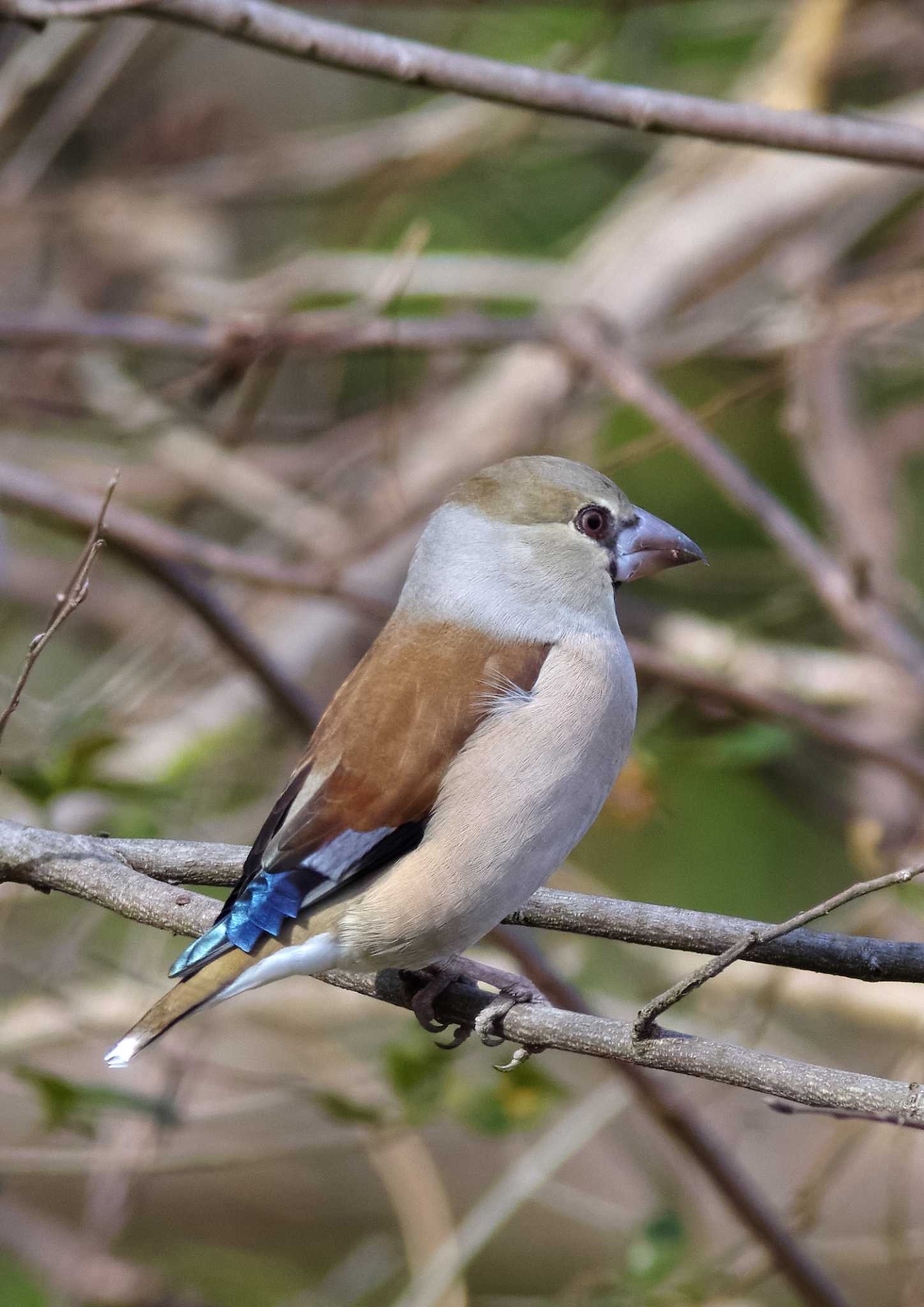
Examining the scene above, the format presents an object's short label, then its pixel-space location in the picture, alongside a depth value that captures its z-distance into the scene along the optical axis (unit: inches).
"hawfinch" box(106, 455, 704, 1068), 197.0
